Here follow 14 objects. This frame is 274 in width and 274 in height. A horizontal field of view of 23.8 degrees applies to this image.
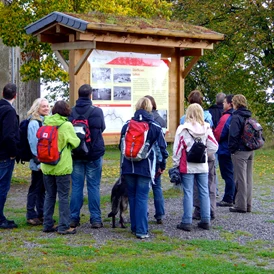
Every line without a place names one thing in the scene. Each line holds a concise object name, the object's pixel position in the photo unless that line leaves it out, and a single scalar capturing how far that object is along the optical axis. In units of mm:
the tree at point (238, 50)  26859
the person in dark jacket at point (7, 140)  8961
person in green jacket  8734
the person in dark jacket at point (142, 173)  8719
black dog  9453
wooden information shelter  11320
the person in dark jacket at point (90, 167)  9266
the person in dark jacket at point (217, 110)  12125
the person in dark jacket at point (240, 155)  10594
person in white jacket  9336
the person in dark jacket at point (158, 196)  9945
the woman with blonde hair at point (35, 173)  9305
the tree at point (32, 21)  15000
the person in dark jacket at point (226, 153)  11375
